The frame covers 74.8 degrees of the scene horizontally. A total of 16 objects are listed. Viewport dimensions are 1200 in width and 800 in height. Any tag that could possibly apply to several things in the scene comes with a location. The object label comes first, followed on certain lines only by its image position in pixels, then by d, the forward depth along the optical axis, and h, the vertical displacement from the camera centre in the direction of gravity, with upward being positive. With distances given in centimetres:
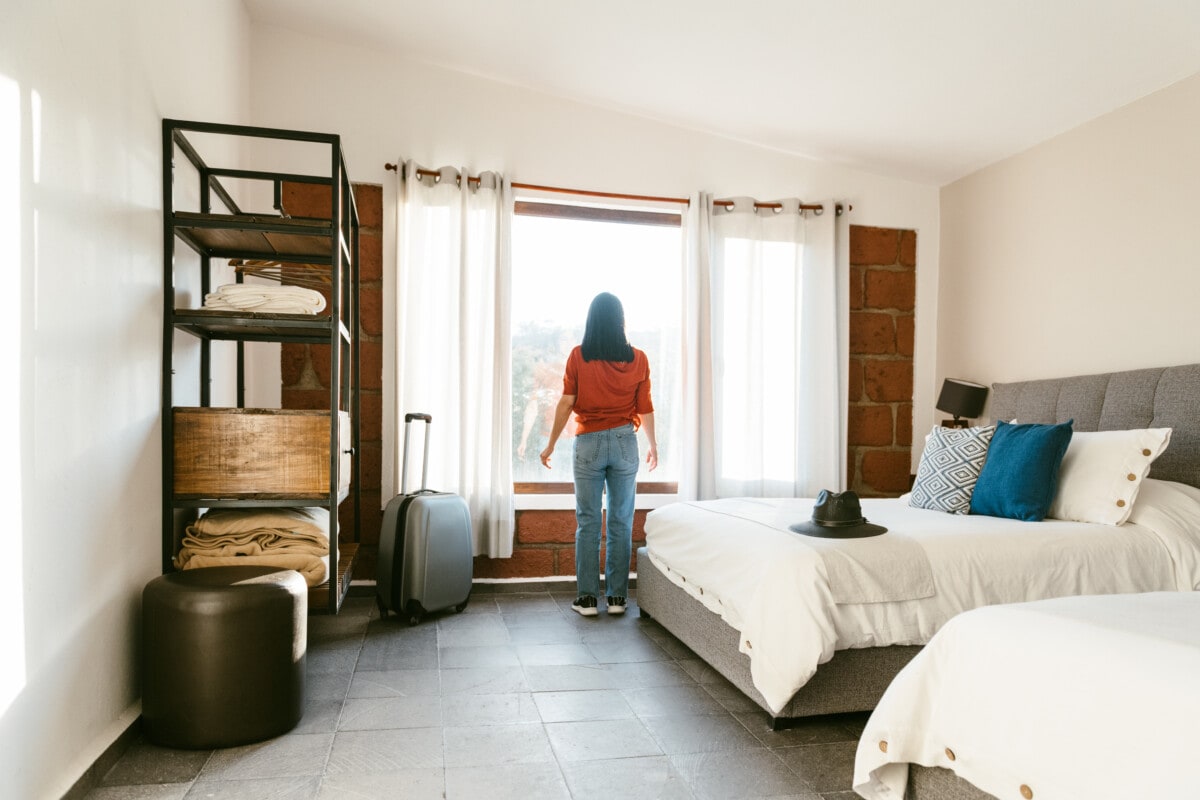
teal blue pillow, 295 -30
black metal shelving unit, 254 +39
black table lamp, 432 -1
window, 437 +55
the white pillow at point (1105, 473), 281 -28
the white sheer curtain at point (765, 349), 438 +27
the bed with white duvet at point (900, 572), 227 -55
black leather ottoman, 213 -74
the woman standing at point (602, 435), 372 -19
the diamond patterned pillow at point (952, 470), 316 -30
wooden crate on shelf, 253 -19
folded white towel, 256 +31
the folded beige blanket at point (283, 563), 252 -56
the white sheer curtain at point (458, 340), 401 +28
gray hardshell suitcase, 347 -72
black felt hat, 254 -41
